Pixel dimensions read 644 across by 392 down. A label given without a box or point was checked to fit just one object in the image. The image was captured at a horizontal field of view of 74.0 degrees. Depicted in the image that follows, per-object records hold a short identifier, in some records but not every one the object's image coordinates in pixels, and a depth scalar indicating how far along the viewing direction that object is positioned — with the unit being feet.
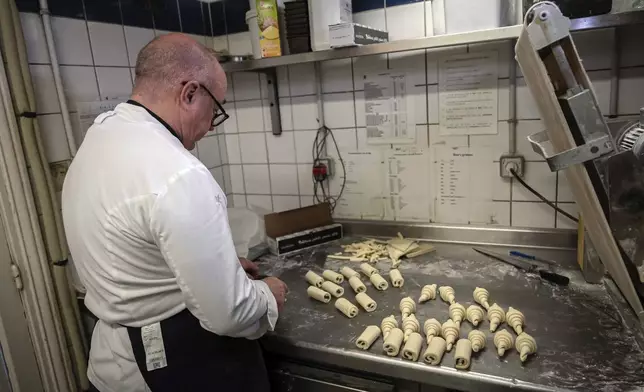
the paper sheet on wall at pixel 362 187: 5.73
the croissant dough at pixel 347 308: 3.81
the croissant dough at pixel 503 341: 3.07
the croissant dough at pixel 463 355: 2.97
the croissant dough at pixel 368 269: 4.53
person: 2.69
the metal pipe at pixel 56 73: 4.21
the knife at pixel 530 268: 4.07
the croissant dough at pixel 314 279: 4.43
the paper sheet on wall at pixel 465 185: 5.13
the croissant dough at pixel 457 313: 3.50
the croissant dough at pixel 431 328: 3.31
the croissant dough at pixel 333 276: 4.46
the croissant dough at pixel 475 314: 3.46
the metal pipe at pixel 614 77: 4.26
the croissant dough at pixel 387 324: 3.46
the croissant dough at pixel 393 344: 3.20
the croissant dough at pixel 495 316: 3.41
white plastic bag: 5.79
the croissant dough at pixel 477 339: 3.13
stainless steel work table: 2.88
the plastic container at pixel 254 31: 5.21
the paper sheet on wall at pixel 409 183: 5.44
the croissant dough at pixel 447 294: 3.86
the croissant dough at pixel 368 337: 3.33
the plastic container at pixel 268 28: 5.01
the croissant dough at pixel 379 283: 4.26
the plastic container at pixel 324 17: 4.68
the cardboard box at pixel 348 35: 4.44
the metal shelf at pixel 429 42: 3.52
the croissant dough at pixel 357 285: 4.24
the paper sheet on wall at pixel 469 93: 4.85
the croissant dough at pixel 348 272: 4.54
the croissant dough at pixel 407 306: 3.70
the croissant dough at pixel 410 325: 3.38
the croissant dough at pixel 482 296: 3.72
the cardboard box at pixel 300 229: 5.42
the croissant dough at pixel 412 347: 3.12
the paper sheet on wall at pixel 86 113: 4.67
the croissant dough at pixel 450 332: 3.22
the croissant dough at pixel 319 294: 4.12
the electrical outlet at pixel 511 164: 4.87
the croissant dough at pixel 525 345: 2.98
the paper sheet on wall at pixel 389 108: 5.33
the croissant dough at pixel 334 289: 4.20
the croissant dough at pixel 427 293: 3.94
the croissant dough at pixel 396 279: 4.31
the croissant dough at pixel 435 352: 3.05
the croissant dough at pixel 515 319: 3.32
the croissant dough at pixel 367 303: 3.88
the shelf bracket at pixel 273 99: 5.98
